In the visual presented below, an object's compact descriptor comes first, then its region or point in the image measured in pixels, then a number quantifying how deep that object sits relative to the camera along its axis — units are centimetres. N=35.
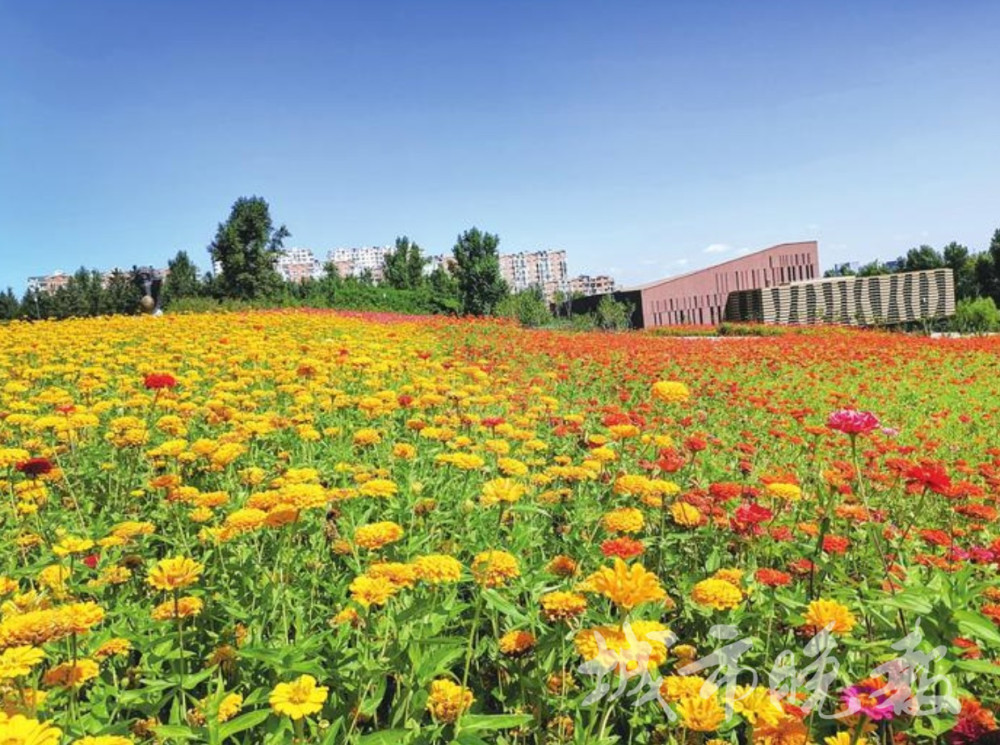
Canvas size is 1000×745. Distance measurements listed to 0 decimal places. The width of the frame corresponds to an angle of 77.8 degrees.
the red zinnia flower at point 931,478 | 207
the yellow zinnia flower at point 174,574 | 155
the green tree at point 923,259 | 5059
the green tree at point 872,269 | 5375
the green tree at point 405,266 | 5425
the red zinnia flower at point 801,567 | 239
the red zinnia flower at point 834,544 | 223
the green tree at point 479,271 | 3619
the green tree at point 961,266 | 4425
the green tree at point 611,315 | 2694
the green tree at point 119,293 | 5567
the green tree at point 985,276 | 4016
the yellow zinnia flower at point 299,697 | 130
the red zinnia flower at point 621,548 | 183
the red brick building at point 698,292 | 3106
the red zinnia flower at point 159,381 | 296
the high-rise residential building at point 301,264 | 17804
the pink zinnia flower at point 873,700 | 108
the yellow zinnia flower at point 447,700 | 152
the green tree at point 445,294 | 3678
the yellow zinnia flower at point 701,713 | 132
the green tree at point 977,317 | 2362
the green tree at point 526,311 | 2719
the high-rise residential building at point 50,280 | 15608
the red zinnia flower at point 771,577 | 193
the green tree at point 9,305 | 6016
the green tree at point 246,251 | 4438
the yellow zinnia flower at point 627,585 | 118
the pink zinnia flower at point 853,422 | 200
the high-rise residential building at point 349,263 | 18398
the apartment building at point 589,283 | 18164
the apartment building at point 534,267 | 19200
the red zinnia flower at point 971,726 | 142
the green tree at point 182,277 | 6294
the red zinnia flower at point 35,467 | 219
